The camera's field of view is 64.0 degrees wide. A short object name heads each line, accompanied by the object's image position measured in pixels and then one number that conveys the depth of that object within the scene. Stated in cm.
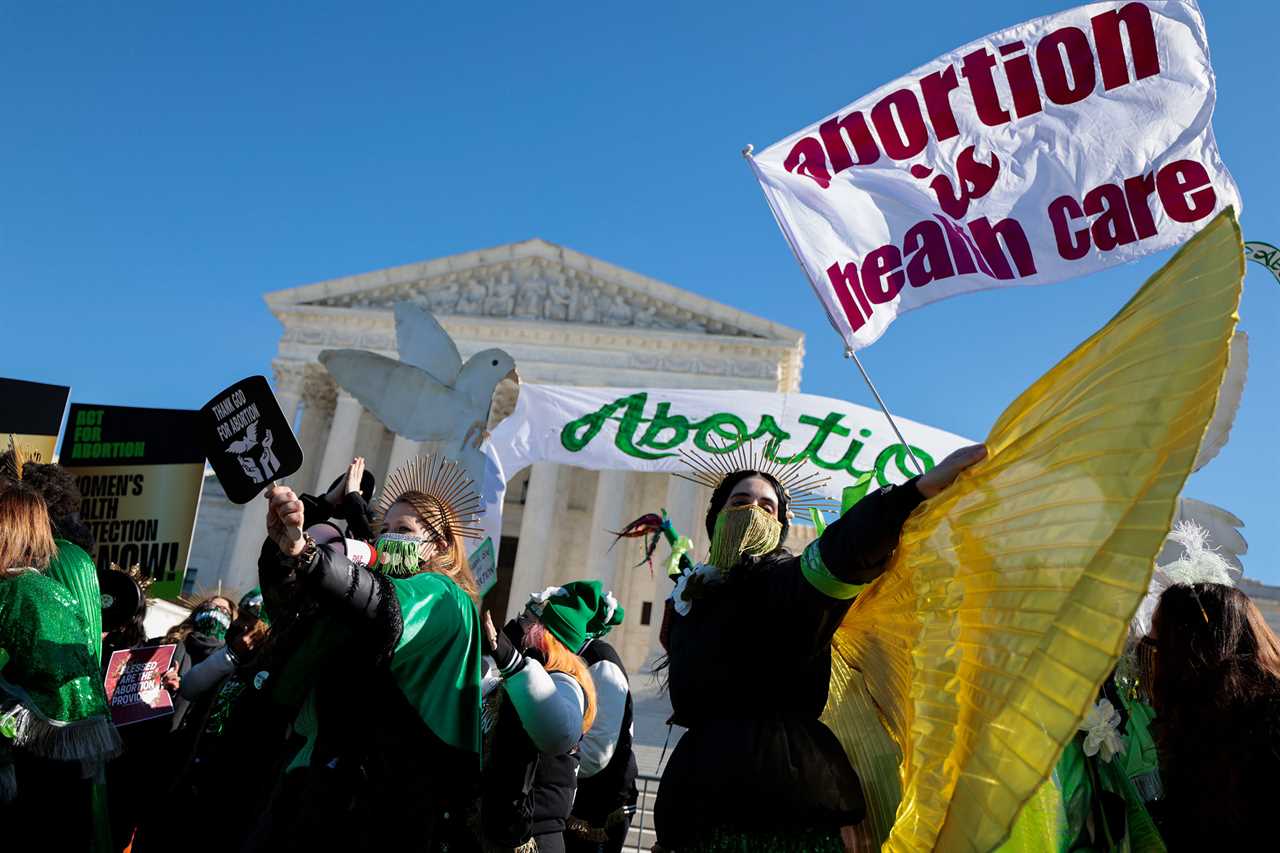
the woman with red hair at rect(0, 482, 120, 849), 320
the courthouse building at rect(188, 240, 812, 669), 3148
